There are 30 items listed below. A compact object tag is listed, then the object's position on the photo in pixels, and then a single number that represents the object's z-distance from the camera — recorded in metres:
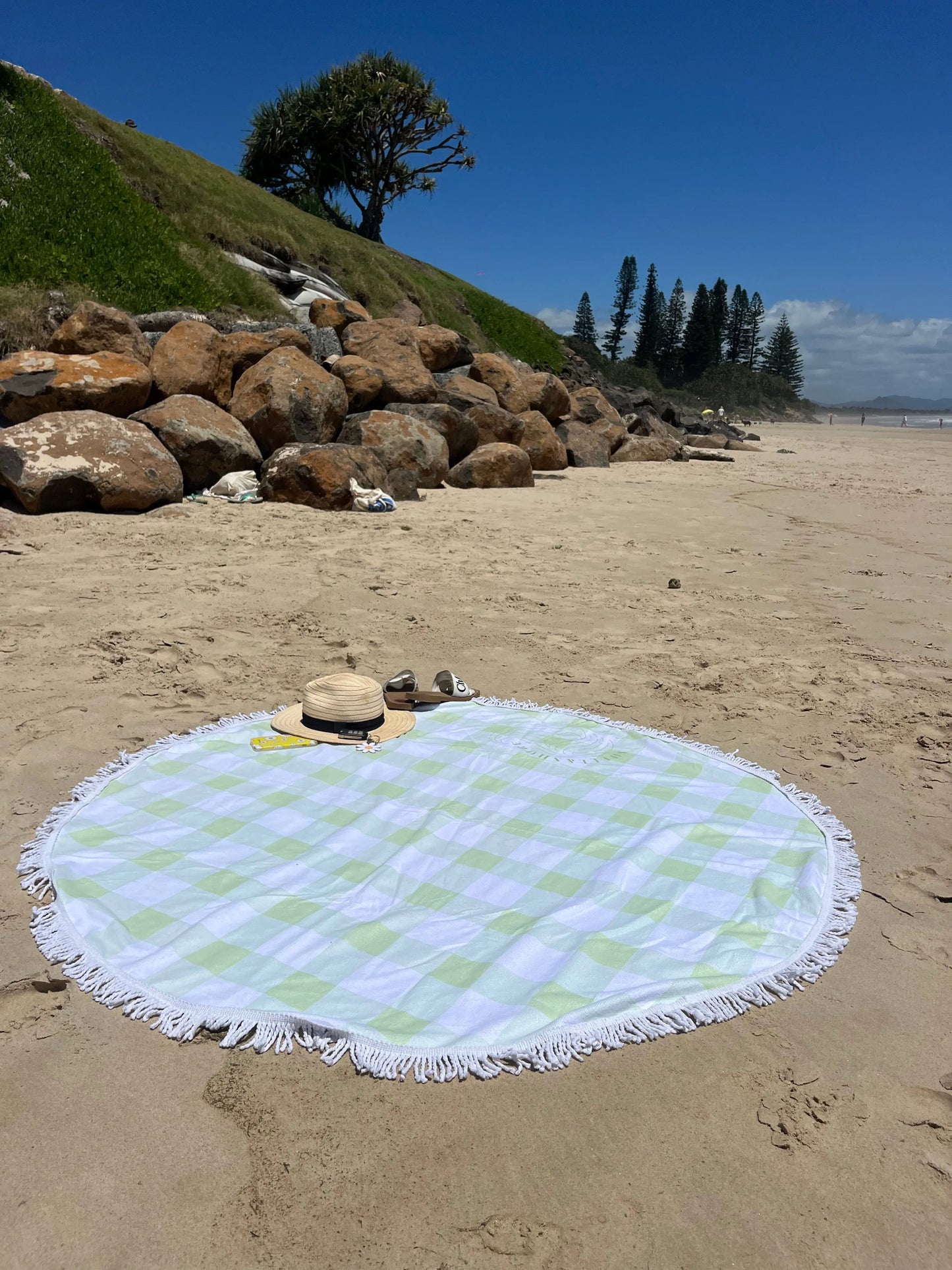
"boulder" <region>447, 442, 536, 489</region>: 10.72
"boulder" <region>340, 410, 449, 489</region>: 9.73
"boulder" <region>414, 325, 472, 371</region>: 13.63
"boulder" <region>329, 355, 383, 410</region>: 10.65
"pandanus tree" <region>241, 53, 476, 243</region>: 32.91
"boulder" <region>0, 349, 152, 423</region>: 7.96
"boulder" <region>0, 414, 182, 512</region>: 7.14
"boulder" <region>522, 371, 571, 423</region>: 13.85
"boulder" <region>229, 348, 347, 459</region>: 9.20
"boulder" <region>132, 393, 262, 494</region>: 8.34
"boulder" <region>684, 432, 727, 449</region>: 21.39
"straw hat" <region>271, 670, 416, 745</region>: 3.48
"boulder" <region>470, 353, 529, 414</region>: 13.68
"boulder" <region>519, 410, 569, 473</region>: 12.79
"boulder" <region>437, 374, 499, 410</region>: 11.77
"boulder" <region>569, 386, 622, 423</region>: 16.00
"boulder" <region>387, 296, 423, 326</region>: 24.25
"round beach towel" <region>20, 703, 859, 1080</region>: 1.98
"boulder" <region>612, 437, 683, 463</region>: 15.77
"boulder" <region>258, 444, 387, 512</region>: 8.34
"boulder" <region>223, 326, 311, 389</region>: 9.87
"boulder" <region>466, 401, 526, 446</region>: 11.59
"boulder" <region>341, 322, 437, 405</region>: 11.24
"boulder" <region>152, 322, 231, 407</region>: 9.15
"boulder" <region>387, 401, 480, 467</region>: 10.82
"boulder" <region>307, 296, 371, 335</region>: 13.41
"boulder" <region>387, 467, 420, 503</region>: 9.24
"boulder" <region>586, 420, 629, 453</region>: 15.78
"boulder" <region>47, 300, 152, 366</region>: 8.98
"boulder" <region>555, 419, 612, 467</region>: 13.96
